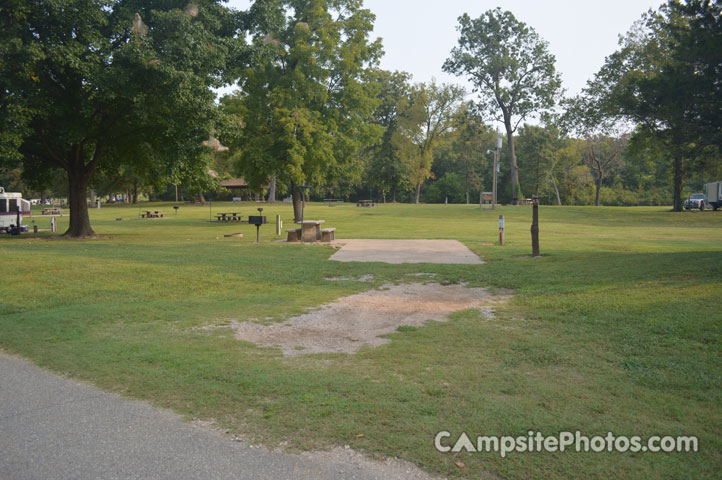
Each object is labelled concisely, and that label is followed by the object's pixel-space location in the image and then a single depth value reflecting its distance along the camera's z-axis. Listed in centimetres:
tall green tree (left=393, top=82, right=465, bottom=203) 6756
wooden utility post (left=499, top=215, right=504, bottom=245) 1836
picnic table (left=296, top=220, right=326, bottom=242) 1970
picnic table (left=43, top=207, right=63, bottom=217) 4993
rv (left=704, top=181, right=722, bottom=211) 4262
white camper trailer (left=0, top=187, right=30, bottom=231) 2616
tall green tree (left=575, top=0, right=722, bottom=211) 2017
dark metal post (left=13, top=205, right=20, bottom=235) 2403
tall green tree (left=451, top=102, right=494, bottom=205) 7306
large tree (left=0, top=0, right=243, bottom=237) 1752
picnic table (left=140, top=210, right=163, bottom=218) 4294
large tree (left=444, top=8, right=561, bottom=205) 5056
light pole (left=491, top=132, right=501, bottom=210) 4231
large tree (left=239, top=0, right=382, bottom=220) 2922
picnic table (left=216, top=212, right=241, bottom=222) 3613
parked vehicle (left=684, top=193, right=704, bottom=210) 4921
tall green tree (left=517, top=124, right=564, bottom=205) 6969
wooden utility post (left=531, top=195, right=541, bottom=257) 1424
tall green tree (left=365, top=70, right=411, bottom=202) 6794
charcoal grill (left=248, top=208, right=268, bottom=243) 1868
